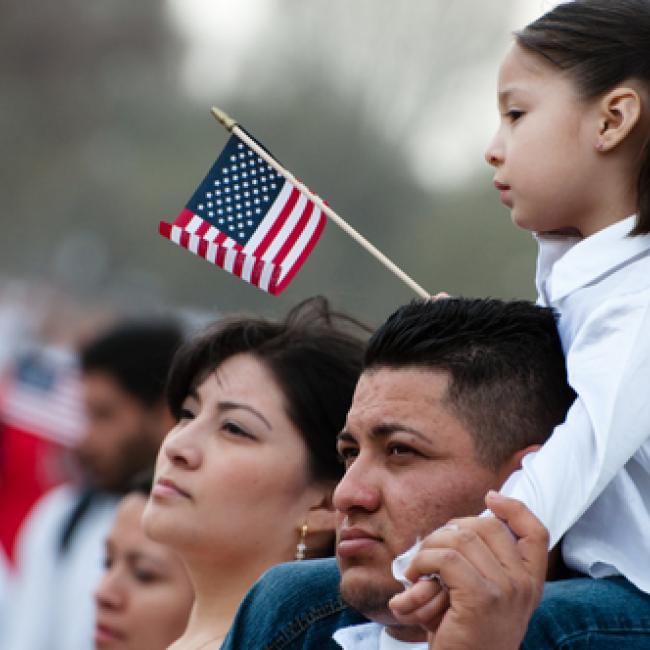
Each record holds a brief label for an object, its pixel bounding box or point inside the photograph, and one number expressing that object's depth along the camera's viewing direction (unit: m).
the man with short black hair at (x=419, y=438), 6.20
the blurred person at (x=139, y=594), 10.11
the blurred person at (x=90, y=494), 13.45
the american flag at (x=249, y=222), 8.24
